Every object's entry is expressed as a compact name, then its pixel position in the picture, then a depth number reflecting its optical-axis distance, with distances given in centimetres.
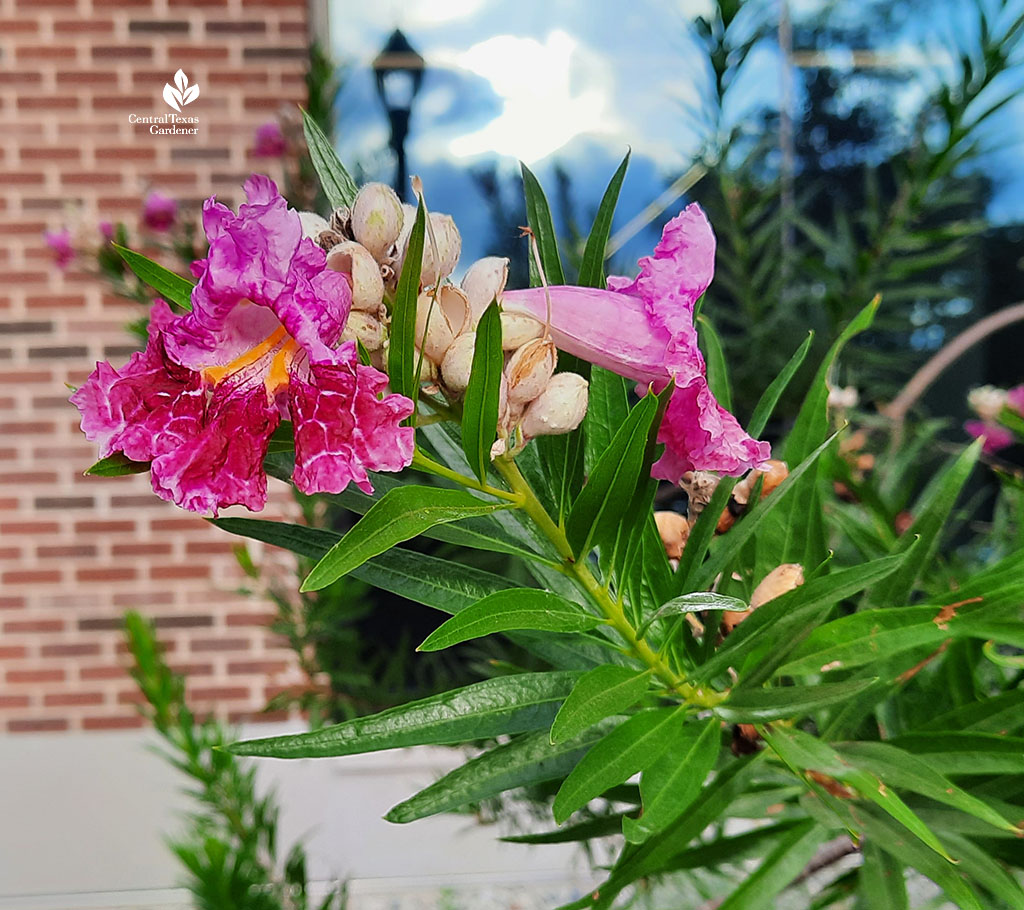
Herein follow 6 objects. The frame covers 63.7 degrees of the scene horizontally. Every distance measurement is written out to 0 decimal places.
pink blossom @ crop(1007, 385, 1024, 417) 96
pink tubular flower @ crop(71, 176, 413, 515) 20
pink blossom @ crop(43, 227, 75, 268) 170
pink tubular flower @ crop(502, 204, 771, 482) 24
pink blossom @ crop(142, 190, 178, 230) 158
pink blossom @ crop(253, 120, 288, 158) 164
